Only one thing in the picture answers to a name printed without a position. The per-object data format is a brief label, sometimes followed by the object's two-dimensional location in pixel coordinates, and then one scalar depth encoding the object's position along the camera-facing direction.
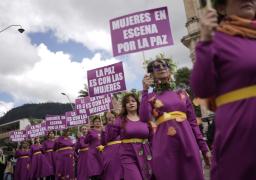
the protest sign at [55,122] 11.37
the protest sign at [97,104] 7.80
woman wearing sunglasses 2.38
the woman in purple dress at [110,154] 4.66
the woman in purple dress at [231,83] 1.19
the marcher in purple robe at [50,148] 8.67
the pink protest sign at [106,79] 6.94
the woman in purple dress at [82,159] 6.53
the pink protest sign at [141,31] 4.31
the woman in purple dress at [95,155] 6.15
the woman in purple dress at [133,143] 3.49
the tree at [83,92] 28.10
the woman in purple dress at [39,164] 8.78
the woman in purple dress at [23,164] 9.31
